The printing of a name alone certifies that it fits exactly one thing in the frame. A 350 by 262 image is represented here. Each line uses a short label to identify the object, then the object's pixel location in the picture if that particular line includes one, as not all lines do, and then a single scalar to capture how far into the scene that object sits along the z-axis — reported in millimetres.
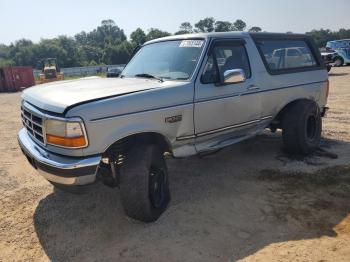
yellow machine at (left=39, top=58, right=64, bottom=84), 30053
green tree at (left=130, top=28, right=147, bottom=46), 85344
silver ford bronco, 3434
